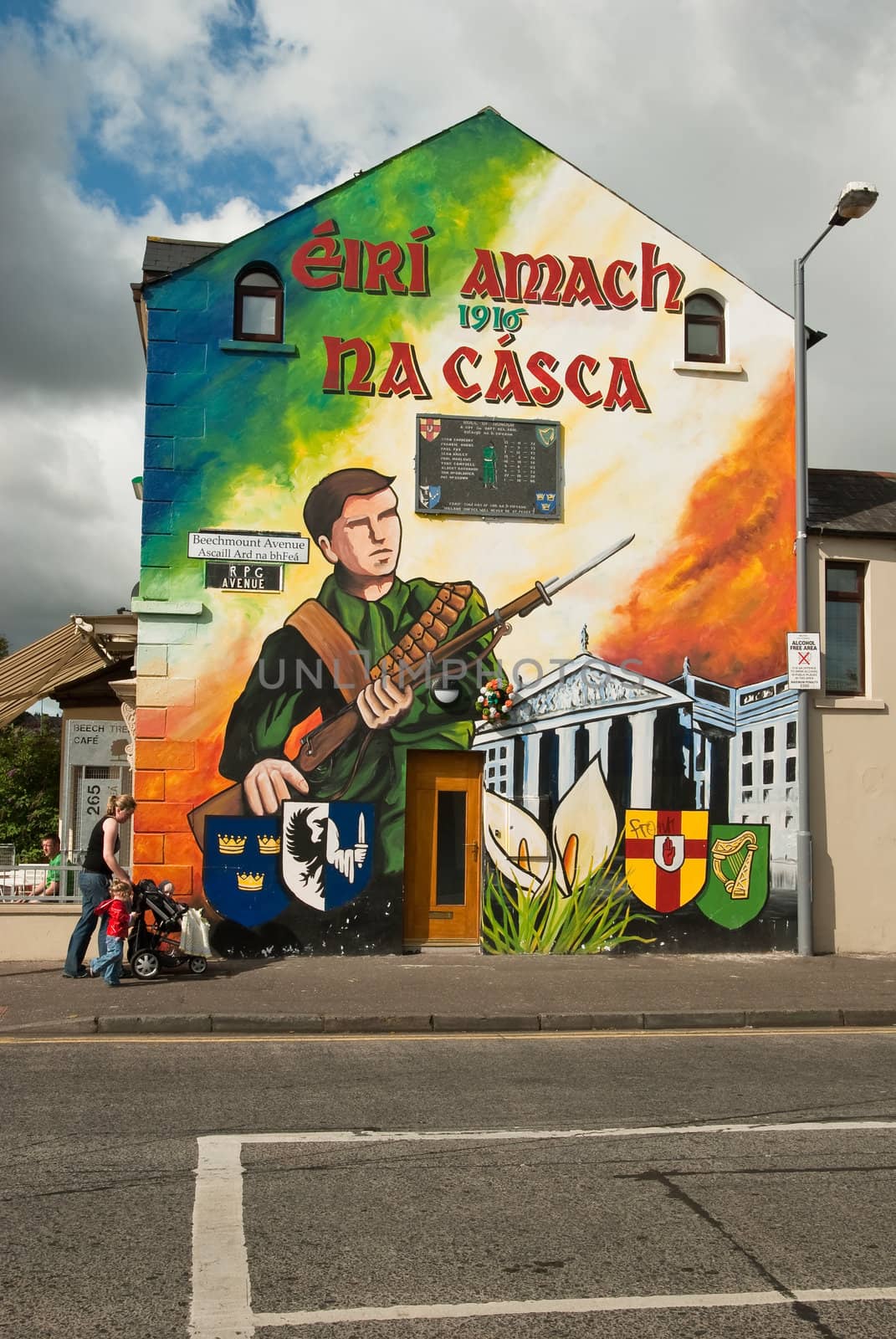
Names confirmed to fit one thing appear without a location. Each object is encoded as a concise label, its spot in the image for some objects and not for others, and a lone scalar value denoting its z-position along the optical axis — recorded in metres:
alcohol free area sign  14.43
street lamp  14.37
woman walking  11.97
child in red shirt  11.52
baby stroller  11.84
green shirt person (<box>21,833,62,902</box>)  13.48
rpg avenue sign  13.78
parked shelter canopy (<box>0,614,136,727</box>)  17.02
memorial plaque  14.34
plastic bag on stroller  12.59
